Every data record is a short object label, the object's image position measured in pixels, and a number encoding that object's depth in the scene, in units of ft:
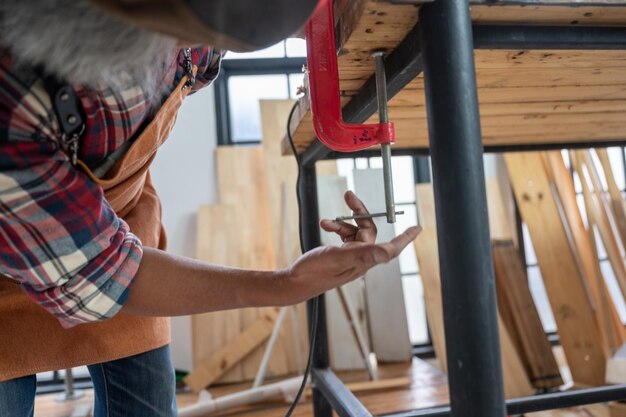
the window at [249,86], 9.41
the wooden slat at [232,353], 7.52
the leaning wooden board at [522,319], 6.89
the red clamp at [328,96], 2.32
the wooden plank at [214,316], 7.79
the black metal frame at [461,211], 1.74
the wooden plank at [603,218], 7.14
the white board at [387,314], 8.25
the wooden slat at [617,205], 7.34
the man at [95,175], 1.56
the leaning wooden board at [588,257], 6.97
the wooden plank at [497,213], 8.78
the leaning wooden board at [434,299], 6.65
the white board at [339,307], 7.72
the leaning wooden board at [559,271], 6.89
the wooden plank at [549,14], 1.93
